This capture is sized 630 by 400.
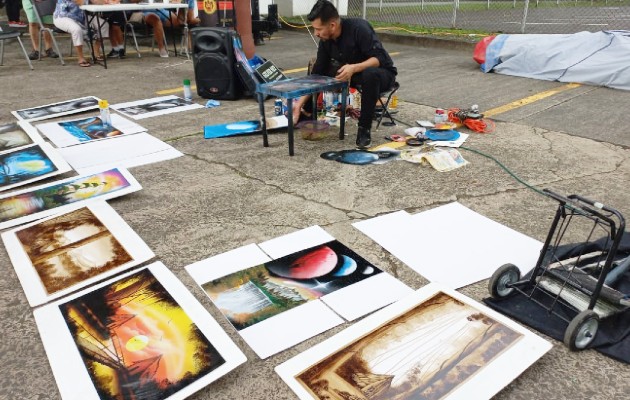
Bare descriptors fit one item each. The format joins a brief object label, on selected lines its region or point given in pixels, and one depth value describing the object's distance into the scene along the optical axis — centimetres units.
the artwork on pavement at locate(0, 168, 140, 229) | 245
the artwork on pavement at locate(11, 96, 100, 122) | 415
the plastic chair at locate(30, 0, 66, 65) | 632
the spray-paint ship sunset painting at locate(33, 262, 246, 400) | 140
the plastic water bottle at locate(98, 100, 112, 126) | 376
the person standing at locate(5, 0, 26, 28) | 934
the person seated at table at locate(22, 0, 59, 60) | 636
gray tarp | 496
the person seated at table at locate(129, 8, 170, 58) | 705
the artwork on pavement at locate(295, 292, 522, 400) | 138
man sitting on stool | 333
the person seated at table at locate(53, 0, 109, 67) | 617
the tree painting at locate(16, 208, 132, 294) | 193
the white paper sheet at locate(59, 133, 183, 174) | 313
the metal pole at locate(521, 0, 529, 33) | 754
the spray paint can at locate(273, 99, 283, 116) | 416
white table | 573
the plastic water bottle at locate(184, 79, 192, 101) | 463
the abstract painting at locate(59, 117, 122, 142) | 368
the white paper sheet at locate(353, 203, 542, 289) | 200
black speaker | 443
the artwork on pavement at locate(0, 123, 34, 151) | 340
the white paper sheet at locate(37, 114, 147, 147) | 356
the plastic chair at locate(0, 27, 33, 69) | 575
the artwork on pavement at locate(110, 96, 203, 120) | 431
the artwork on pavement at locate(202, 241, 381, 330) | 176
